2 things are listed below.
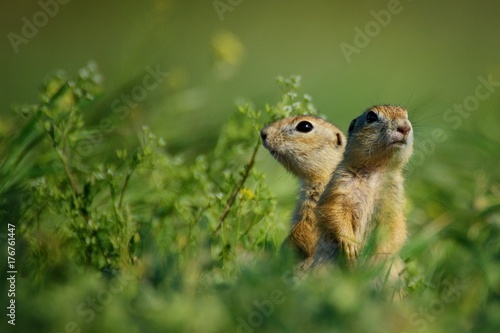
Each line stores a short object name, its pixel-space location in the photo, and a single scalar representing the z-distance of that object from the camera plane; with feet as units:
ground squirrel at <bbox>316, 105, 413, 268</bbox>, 24.90
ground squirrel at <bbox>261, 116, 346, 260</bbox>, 29.91
